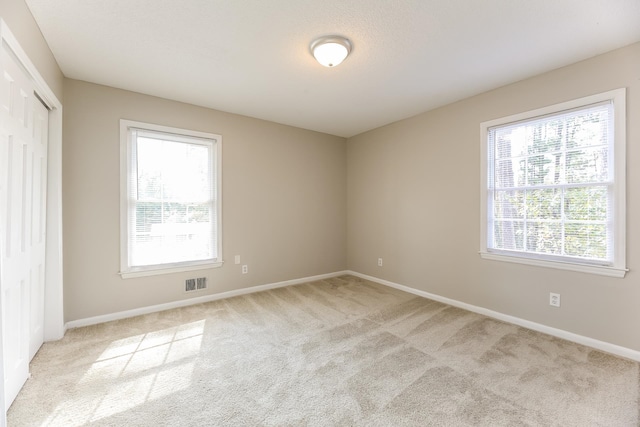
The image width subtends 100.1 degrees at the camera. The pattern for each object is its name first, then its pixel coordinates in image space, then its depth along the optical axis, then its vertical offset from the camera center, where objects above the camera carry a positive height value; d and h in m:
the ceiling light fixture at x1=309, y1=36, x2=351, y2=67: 2.10 +1.33
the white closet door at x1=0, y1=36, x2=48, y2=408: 1.62 -0.01
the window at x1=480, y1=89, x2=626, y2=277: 2.31 +0.27
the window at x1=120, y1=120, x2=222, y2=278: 3.05 +0.19
